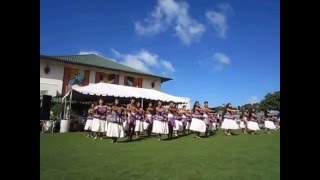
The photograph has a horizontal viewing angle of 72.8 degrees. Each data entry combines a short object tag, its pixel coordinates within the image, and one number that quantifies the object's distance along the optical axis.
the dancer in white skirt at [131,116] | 9.45
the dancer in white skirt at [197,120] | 10.77
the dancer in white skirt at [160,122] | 10.13
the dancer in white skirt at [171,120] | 10.41
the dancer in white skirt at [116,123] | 9.10
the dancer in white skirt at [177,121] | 11.28
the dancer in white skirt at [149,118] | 11.45
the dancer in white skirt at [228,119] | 11.69
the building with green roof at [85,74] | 22.21
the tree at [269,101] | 43.32
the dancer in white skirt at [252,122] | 12.68
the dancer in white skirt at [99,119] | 10.43
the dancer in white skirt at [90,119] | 11.08
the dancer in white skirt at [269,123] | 15.33
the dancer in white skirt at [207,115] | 11.20
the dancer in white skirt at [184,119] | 12.48
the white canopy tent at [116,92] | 13.50
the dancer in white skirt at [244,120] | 13.51
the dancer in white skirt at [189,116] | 12.93
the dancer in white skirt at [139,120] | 10.99
